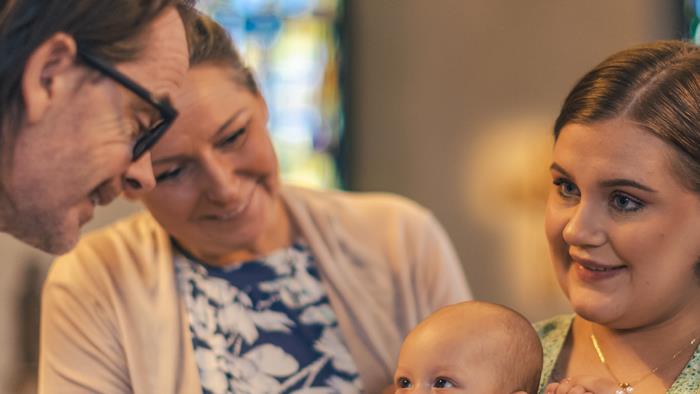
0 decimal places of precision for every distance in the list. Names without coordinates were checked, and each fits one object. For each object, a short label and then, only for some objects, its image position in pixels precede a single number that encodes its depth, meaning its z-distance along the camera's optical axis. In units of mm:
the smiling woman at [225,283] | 1651
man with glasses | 1304
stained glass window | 3430
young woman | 1374
